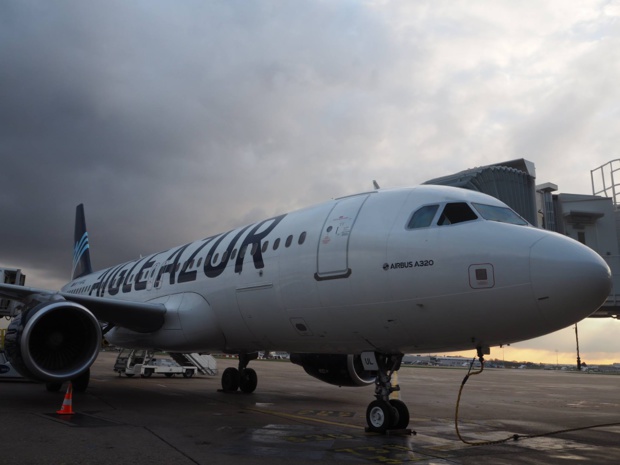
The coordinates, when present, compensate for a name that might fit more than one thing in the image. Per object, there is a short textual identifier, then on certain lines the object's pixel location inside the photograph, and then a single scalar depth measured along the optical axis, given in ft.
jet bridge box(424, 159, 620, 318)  37.06
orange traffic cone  32.12
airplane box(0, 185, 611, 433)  22.16
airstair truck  79.92
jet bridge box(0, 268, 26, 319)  72.36
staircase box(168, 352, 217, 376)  83.45
